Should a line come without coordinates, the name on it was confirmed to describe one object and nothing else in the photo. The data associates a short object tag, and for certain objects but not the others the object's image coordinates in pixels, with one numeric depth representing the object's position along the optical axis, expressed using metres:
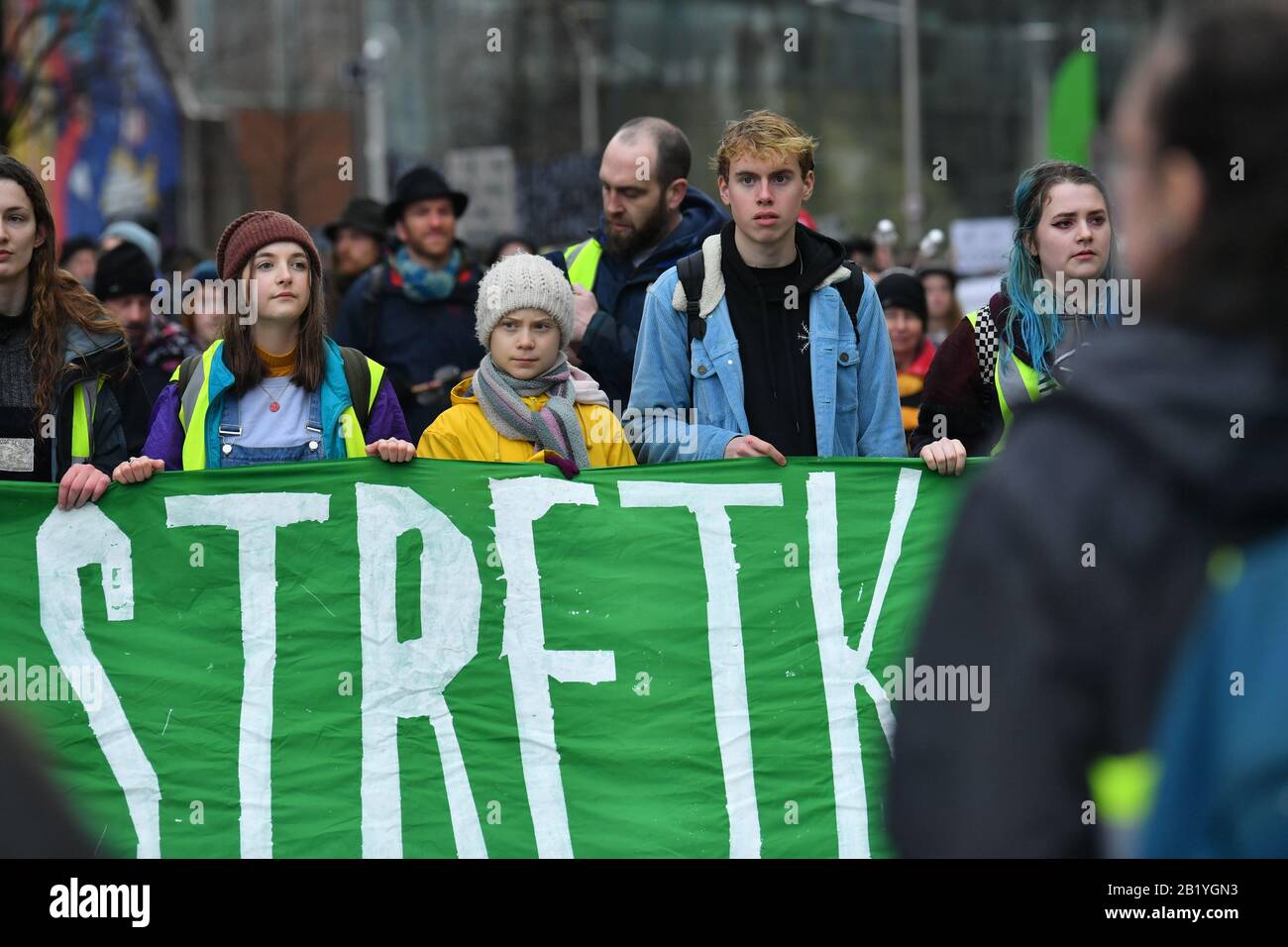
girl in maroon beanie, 10.55
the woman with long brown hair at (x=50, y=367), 10.55
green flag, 35.91
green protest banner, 9.88
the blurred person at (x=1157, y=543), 3.01
